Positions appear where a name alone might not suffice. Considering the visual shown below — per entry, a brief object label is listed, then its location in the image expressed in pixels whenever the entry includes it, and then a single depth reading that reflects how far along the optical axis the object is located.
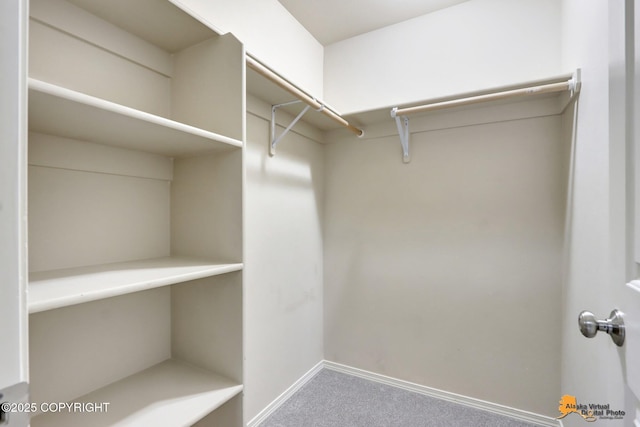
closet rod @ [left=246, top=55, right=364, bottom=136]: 1.25
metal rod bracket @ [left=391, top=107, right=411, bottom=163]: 1.93
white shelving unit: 0.84
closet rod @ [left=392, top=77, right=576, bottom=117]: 1.36
